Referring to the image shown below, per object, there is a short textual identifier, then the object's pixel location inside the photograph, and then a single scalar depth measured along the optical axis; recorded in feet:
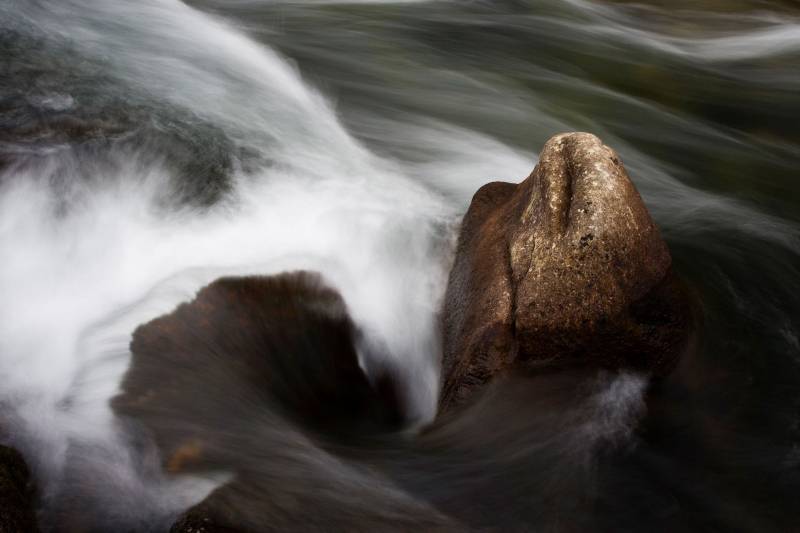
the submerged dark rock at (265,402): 8.39
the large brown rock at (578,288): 11.58
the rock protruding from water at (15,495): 7.38
